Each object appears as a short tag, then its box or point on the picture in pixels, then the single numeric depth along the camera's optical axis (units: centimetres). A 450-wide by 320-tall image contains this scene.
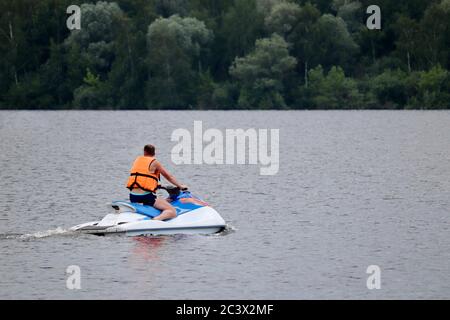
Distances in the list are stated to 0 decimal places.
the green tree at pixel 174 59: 10138
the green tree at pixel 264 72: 10069
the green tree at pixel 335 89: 10112
